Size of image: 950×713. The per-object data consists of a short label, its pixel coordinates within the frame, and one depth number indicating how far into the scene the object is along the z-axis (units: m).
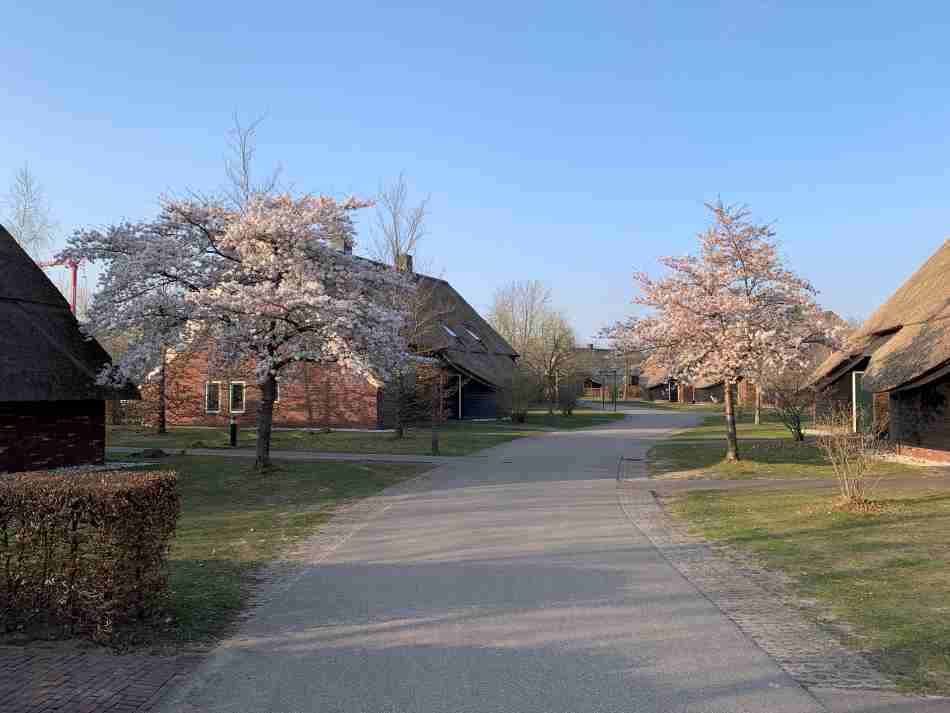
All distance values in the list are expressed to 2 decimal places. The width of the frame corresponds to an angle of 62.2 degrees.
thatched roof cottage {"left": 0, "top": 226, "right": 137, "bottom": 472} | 15.02
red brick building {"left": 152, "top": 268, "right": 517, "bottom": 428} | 33.69
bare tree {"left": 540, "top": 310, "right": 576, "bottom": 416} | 49.34
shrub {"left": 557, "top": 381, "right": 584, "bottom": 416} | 48.47
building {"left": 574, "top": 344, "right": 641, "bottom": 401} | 82.56
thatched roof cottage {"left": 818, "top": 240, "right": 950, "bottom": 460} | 18.70
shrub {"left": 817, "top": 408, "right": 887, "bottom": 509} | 12.07
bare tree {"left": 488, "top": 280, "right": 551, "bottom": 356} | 71.12
